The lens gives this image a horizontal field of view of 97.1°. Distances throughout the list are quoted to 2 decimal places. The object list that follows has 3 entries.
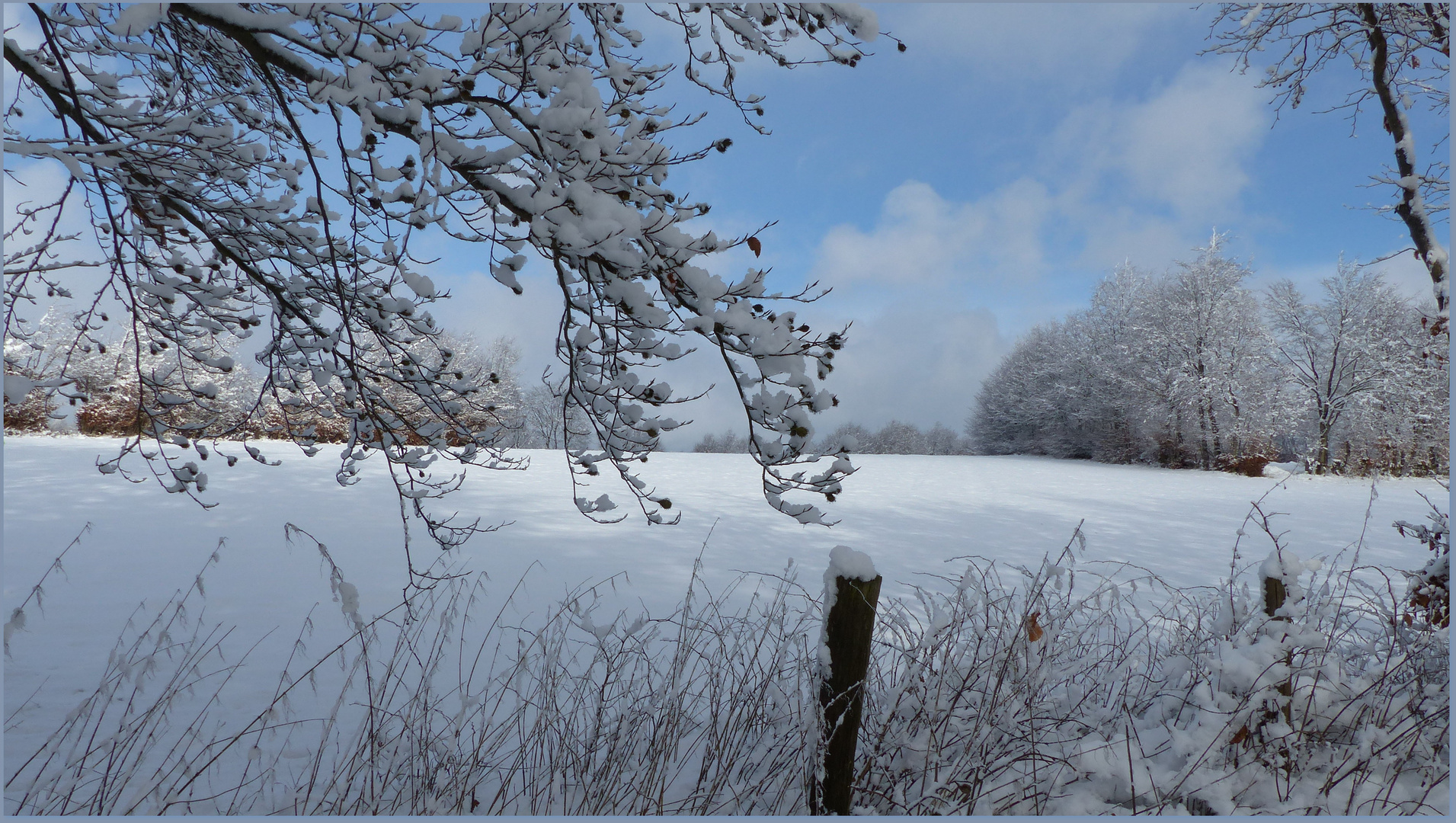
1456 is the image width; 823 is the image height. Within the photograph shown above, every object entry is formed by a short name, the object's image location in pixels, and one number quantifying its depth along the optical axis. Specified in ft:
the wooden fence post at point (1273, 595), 8.14
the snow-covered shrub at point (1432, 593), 9.39
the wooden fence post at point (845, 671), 6.92
